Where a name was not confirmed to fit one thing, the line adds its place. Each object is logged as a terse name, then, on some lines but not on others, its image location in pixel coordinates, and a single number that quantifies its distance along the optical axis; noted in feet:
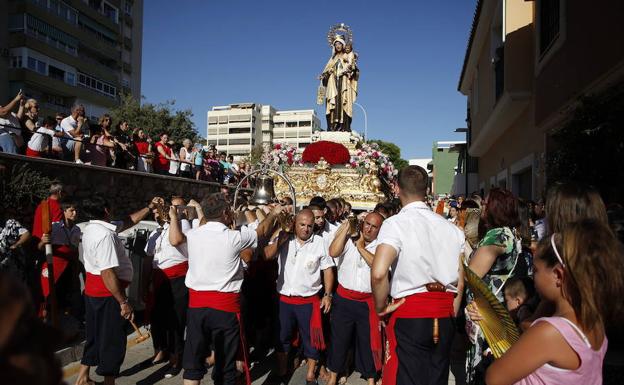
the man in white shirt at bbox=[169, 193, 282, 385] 13.11
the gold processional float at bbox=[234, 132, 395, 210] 37.50
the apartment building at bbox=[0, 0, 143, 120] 113.91
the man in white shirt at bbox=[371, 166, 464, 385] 10.55
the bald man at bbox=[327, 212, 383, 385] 15.51
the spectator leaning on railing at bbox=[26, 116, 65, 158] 33.86
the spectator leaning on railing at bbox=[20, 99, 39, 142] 33.27
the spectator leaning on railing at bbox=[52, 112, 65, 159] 35.73
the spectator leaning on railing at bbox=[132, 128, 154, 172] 45.13
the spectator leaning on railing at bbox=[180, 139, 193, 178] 52.50
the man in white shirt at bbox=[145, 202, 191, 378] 17.49
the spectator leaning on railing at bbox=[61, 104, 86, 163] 37.29
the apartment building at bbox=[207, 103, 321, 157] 312.09
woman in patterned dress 11.27
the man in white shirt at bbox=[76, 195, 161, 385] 13.88
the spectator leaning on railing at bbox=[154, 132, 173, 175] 48.44
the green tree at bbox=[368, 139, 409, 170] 184.96
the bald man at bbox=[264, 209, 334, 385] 15.99
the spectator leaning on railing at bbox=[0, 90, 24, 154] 31.50
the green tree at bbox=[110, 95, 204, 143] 104.27
